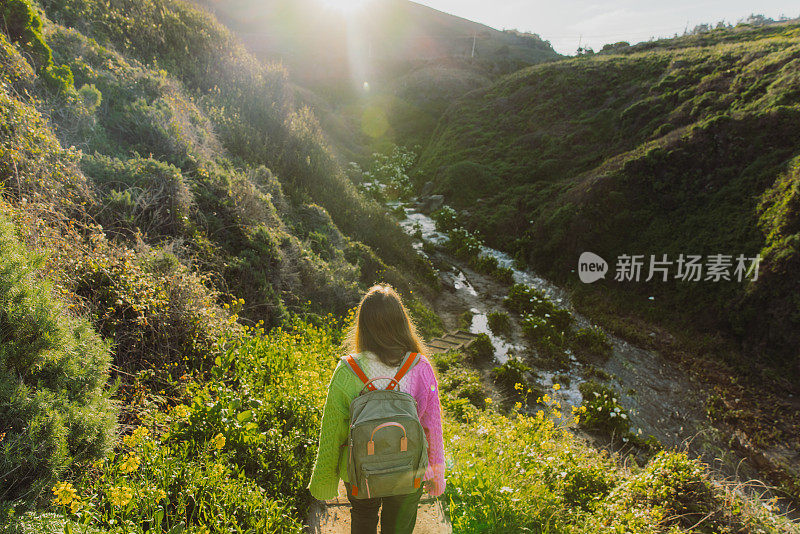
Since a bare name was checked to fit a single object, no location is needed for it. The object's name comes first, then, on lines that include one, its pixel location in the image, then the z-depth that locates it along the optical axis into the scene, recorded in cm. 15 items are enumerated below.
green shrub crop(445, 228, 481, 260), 1786
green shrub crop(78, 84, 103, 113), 716
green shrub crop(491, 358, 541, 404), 909
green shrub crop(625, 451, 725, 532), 414
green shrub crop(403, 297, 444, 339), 1119
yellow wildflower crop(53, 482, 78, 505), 215
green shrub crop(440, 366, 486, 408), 826
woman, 241
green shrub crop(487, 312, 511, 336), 1227
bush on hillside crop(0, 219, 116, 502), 230
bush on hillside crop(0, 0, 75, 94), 653
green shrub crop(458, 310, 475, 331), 1243
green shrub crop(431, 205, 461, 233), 2036
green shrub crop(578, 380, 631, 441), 818
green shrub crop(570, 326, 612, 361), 1123
